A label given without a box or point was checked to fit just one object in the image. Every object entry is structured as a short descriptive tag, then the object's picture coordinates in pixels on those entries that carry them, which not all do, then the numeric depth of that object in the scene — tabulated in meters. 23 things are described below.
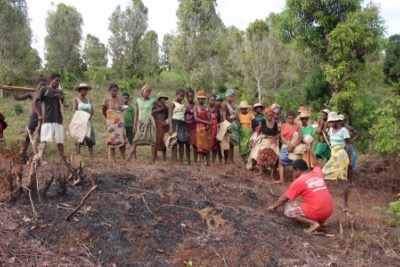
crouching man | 5.29
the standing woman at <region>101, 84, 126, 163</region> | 7.80
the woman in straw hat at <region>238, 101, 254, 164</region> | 8.59
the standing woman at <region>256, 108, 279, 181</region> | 8.15
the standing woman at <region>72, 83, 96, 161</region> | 7.45
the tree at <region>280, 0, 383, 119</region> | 10.62
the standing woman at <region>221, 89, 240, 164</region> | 8.51
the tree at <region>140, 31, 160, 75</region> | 25.27
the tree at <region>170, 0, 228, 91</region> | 20.81
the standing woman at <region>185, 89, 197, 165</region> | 8.11
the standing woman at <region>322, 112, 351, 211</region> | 6.76
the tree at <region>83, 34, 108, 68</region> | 27.94
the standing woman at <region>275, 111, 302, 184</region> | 7.80
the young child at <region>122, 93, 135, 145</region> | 8.41
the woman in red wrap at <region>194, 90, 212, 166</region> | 8.08
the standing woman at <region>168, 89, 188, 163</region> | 7.93
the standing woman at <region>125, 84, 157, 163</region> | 7.78
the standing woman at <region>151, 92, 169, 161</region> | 8.06
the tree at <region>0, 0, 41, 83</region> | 20.55
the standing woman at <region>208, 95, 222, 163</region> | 8.28
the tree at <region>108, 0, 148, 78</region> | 24.70
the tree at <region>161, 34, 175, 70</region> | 38.83
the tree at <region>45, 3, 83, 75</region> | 26.12
